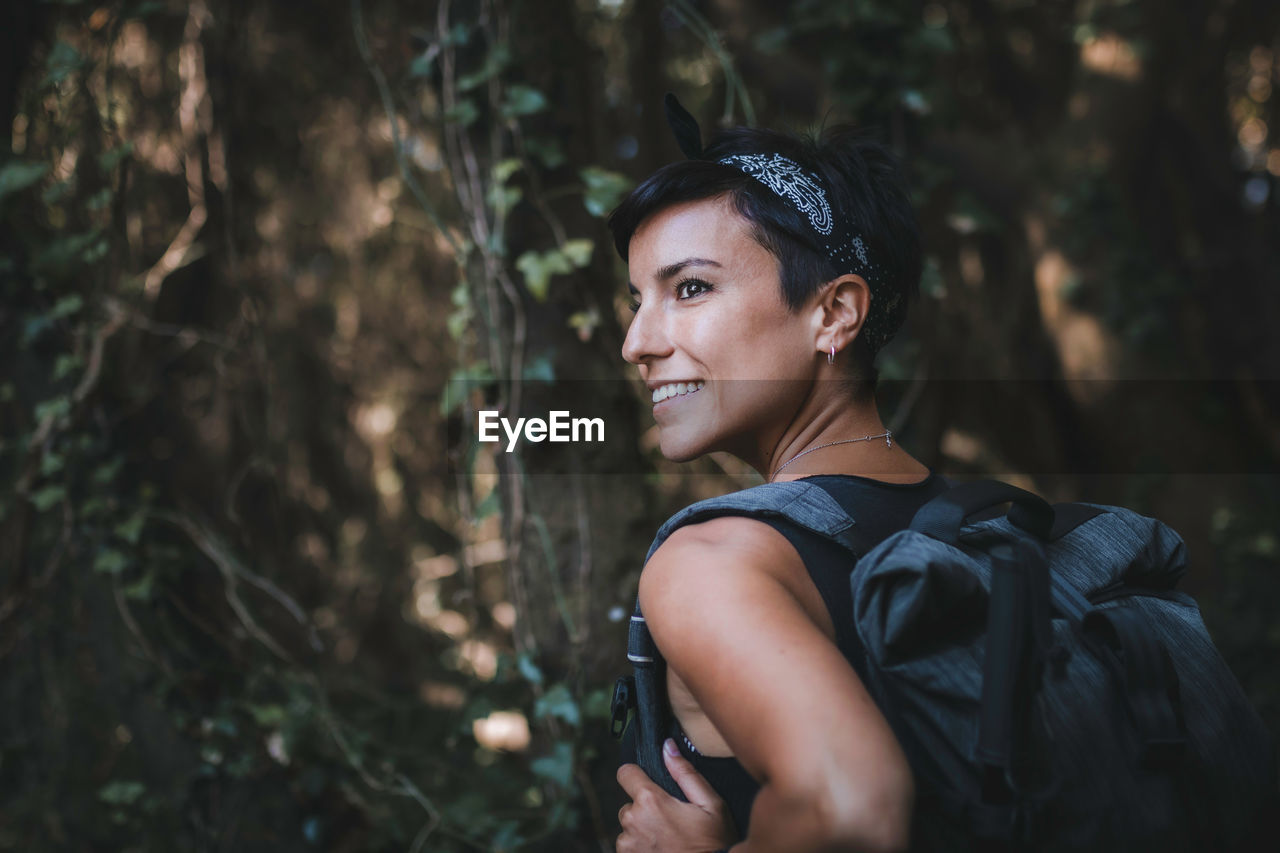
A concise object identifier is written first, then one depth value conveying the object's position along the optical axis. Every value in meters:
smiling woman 0.87
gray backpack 0.85
